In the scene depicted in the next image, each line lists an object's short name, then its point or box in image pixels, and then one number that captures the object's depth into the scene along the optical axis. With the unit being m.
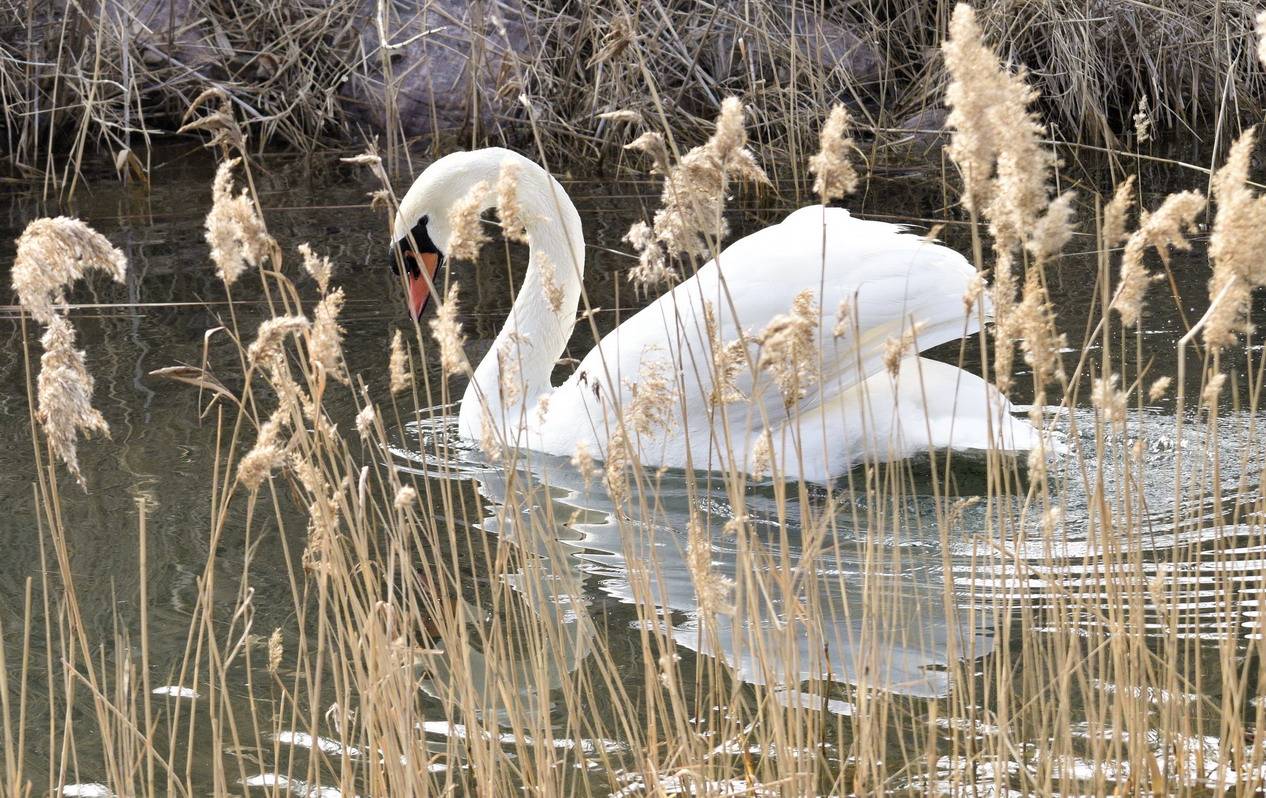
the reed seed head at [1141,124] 7.48
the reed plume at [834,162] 4.49
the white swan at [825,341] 8.56
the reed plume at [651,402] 4.78
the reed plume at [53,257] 4.05
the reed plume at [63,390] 4.11
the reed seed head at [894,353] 4.55
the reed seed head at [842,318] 4.70
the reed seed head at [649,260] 5.01
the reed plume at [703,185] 4.56
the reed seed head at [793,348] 4.37
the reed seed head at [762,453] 4.70
